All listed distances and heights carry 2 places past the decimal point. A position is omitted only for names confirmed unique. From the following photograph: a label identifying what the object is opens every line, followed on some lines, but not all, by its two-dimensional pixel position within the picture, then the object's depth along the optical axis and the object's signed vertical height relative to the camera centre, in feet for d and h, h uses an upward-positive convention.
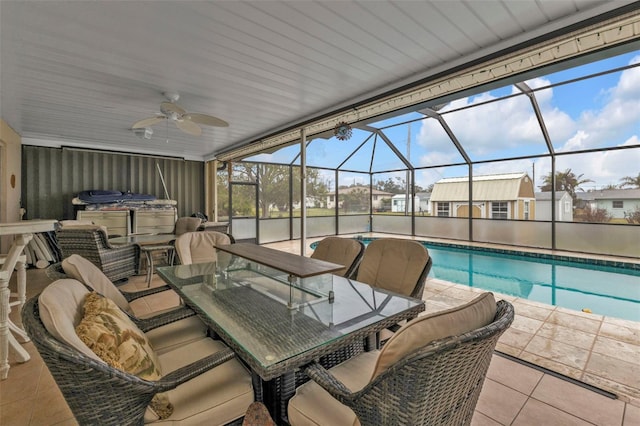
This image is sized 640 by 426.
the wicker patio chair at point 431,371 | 2.68 -1.59
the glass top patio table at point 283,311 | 3.87 -1.79
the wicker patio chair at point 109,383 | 2.95 -2.04
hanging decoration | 13.11 +3.63
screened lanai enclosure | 18.22 +3.39
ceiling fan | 11.01 +3.62
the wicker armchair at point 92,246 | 11.75 -1.47
